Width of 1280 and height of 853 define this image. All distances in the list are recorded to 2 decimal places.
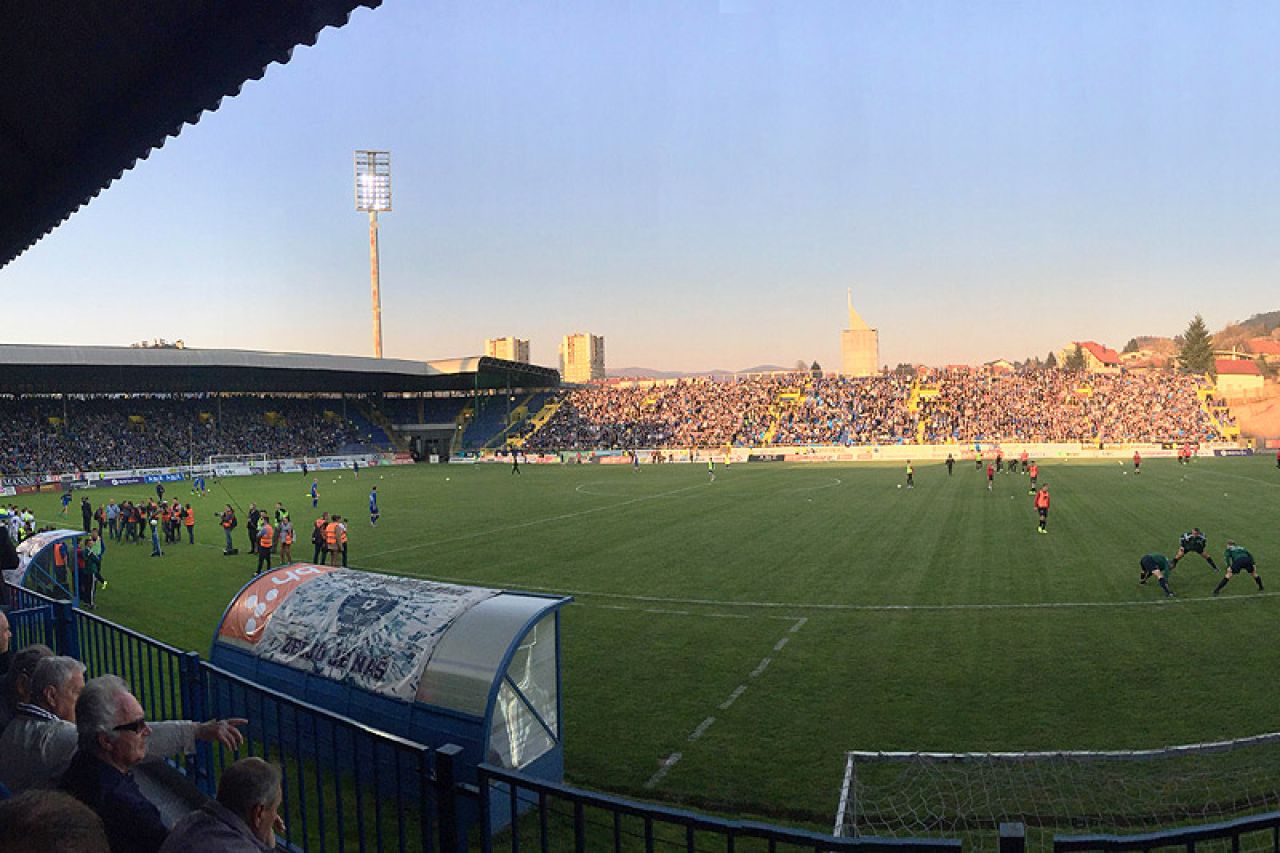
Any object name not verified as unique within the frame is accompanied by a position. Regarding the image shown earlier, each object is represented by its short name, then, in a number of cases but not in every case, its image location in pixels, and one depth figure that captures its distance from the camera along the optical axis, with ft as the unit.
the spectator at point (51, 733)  13.08
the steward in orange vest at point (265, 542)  67.62
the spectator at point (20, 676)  14.49
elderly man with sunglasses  11.14
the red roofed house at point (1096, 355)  472.85
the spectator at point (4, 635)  17.25
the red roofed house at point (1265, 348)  437.05
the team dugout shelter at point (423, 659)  25.81
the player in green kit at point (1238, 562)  50.72
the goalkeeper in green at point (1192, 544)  56.75
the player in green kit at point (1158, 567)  51.98
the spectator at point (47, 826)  7.01
